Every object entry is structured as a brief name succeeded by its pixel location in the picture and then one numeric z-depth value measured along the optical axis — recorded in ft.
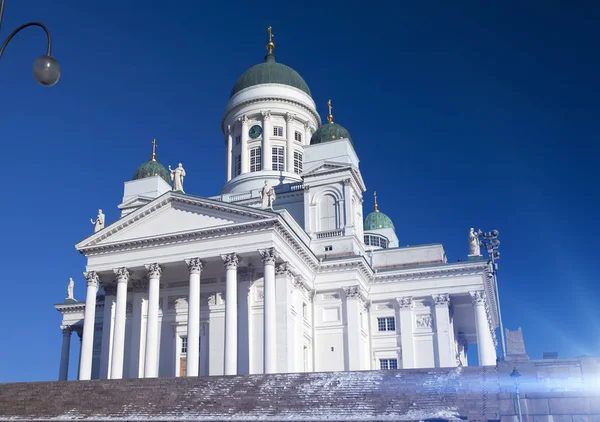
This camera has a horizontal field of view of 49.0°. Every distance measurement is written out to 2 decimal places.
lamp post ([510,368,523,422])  71.46
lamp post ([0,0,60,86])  39.86
